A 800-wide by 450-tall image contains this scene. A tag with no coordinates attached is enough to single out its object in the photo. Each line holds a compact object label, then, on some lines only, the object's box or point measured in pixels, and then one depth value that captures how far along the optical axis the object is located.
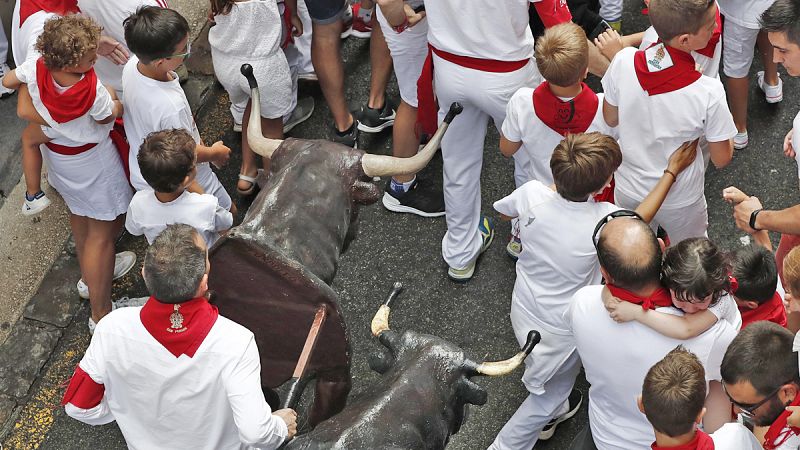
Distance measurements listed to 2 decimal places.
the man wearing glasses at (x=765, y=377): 3.49
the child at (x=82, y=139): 4.87
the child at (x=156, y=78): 4.89
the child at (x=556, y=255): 4.20
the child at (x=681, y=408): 3.35
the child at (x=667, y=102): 4.41
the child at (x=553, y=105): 4.53
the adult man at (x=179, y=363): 3.63
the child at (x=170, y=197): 4.62
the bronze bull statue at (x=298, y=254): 3.76
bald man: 3.79
